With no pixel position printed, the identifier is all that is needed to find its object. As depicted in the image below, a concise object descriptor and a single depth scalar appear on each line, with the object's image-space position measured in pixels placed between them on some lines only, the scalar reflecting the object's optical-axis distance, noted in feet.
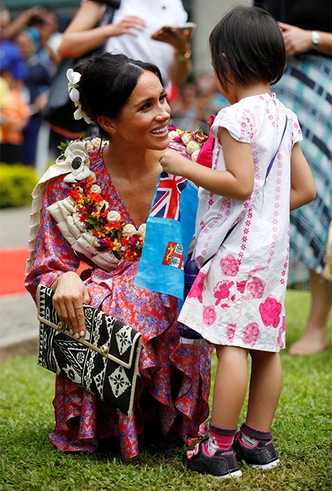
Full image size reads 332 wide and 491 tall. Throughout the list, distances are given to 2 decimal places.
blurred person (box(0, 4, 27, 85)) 47.98
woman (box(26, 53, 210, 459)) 10.33
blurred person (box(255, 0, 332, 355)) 16.35
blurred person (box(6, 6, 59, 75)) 48.73
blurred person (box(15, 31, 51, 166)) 48.75
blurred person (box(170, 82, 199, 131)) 46.21
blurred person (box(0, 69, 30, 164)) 45.60
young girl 9.20
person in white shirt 15.92
